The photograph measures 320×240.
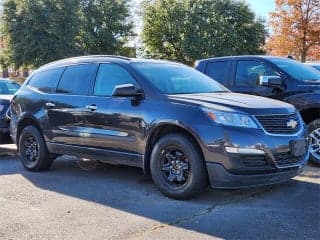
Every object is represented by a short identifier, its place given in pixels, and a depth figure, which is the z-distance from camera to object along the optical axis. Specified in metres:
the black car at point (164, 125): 4.04
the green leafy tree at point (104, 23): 26.28
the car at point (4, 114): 6.92
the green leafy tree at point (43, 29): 22.67
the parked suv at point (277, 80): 5.77
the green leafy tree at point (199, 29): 26.28
